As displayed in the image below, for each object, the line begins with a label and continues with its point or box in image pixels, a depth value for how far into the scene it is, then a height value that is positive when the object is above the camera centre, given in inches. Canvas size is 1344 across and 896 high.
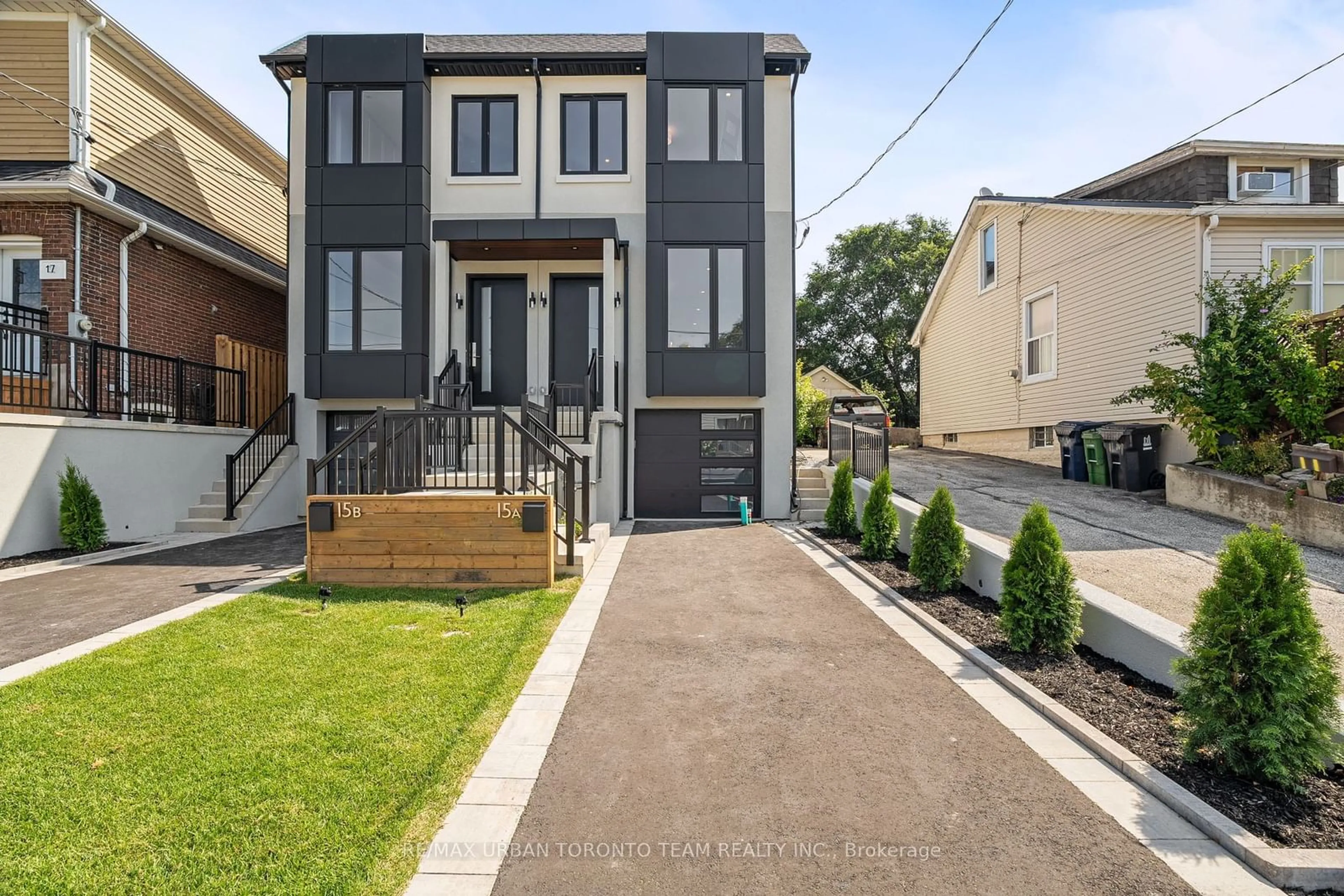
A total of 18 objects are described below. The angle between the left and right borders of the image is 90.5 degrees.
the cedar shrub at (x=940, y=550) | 246.4 -39.9
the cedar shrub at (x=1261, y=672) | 116.0 -41.5
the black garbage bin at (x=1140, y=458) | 444.8 -9.9
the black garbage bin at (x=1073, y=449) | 494.3 -4.3
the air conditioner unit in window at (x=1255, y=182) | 545.3 +214.4
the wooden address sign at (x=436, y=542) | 259.1 -39.1
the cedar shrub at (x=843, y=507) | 368.5 -35.7
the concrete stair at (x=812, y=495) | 437.4 -36.3
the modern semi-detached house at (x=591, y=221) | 438.6 +147.5
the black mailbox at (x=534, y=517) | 255.6 -28.8
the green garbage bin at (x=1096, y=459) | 468.5 -11.0
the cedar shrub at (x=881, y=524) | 303.0 -37.4
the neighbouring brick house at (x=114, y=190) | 386.6 +164.7
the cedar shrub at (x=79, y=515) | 315.0 -35.0
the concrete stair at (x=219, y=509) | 385.7 -39.7
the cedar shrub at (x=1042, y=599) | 180.2 -42.9
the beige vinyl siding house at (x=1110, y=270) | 451.2 +135.7
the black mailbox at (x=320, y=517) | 258.7 -29.1
